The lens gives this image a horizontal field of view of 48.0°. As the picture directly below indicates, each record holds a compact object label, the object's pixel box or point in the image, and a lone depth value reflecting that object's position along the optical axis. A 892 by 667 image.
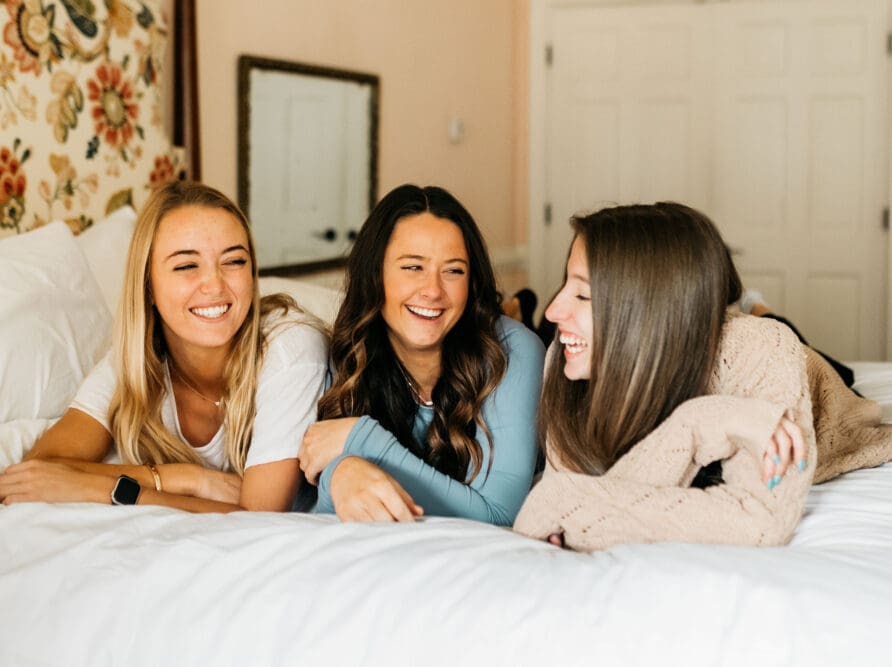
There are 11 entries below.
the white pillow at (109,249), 2.22
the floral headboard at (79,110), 2.22
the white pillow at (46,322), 1.85
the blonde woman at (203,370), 1.76
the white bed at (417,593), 1.18
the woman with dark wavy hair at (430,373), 1.68
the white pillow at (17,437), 1.78
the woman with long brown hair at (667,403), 1.38
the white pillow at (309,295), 2.49
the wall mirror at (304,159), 3.15
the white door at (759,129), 4.43
